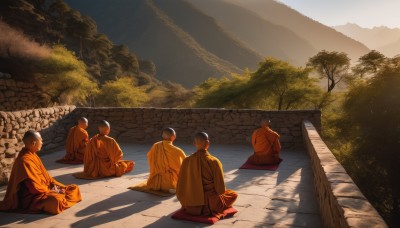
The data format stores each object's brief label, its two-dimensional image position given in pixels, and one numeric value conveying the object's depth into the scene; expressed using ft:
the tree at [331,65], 106.11
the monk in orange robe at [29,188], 16.55
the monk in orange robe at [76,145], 29.07
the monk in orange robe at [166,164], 20.47
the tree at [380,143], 50.98
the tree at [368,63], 94.79
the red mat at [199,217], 15.51
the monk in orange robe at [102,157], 24.06
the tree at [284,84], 91.20
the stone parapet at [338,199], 9.40
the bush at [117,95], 129.08
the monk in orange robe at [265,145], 27.25
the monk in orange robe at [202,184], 16.06
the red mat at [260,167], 26.20
